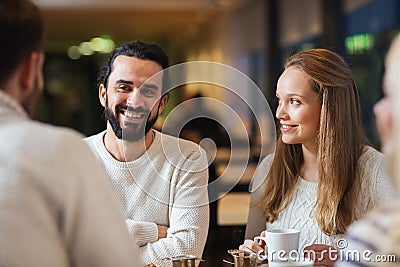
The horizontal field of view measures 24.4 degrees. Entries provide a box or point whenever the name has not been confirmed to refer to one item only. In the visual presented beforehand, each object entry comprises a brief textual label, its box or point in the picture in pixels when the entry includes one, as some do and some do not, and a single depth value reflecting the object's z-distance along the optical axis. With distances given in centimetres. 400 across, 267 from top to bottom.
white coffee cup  181
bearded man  222
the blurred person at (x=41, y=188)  135
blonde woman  213
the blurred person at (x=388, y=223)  131
